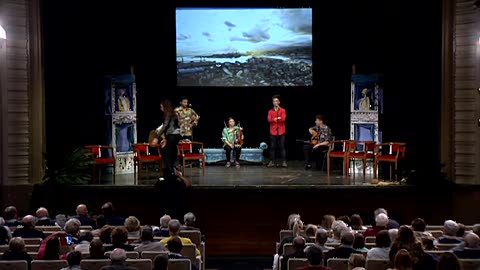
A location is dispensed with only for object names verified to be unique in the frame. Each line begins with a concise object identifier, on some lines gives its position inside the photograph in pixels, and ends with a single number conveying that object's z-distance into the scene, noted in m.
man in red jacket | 14.66
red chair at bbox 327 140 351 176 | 13.66
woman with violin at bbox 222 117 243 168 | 15.38
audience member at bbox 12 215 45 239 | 7.71
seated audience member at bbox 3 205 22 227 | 8.63
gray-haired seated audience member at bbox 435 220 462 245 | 7.27
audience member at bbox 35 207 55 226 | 8.80
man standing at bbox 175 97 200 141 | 14.91
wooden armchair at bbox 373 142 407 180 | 12.98
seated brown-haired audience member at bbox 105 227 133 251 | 6.61
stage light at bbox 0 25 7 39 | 12.27
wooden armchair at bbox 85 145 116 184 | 13.08
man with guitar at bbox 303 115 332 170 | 14.46
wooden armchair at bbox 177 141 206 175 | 14.27
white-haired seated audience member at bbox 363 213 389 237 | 7.83
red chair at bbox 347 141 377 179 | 13.53
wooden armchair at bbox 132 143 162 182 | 13.45
